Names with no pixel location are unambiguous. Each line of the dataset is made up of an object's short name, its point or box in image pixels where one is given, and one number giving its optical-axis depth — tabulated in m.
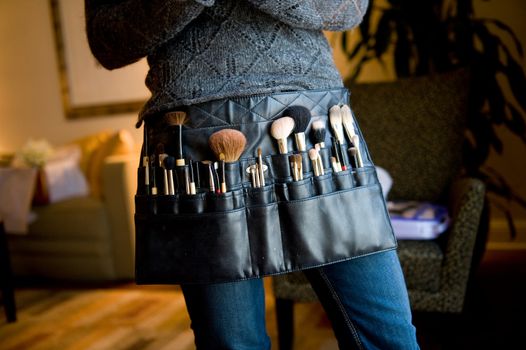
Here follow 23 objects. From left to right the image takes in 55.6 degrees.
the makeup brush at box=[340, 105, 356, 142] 0.63
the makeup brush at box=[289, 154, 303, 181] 0.60
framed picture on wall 3.39
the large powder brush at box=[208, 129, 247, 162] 0.57
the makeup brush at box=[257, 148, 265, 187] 0.59
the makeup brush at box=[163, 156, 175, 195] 0.60
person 0.60
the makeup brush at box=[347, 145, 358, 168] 0.63
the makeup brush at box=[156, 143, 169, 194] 0.61
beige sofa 2.48
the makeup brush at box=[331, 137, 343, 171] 0.63
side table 2.13
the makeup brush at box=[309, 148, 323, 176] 0.61
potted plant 1.88
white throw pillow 2.74
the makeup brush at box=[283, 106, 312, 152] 0.59
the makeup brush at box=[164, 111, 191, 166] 0.59
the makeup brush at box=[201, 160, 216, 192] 0.60
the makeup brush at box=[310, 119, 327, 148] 0.61
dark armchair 1.50
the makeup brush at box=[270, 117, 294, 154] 0.59
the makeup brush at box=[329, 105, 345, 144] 0.62
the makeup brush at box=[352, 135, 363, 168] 0.63
